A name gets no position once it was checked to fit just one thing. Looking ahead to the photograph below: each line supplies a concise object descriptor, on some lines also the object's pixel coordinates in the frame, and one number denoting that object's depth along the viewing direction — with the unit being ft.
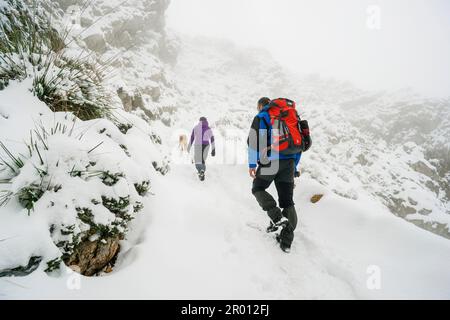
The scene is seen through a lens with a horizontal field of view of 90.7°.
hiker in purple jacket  22.85
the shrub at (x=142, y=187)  9.39
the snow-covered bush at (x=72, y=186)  6.01
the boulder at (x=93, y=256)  6.68
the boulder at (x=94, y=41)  59.67
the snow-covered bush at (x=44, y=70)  8.98
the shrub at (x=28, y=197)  5.81
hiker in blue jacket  11.00
